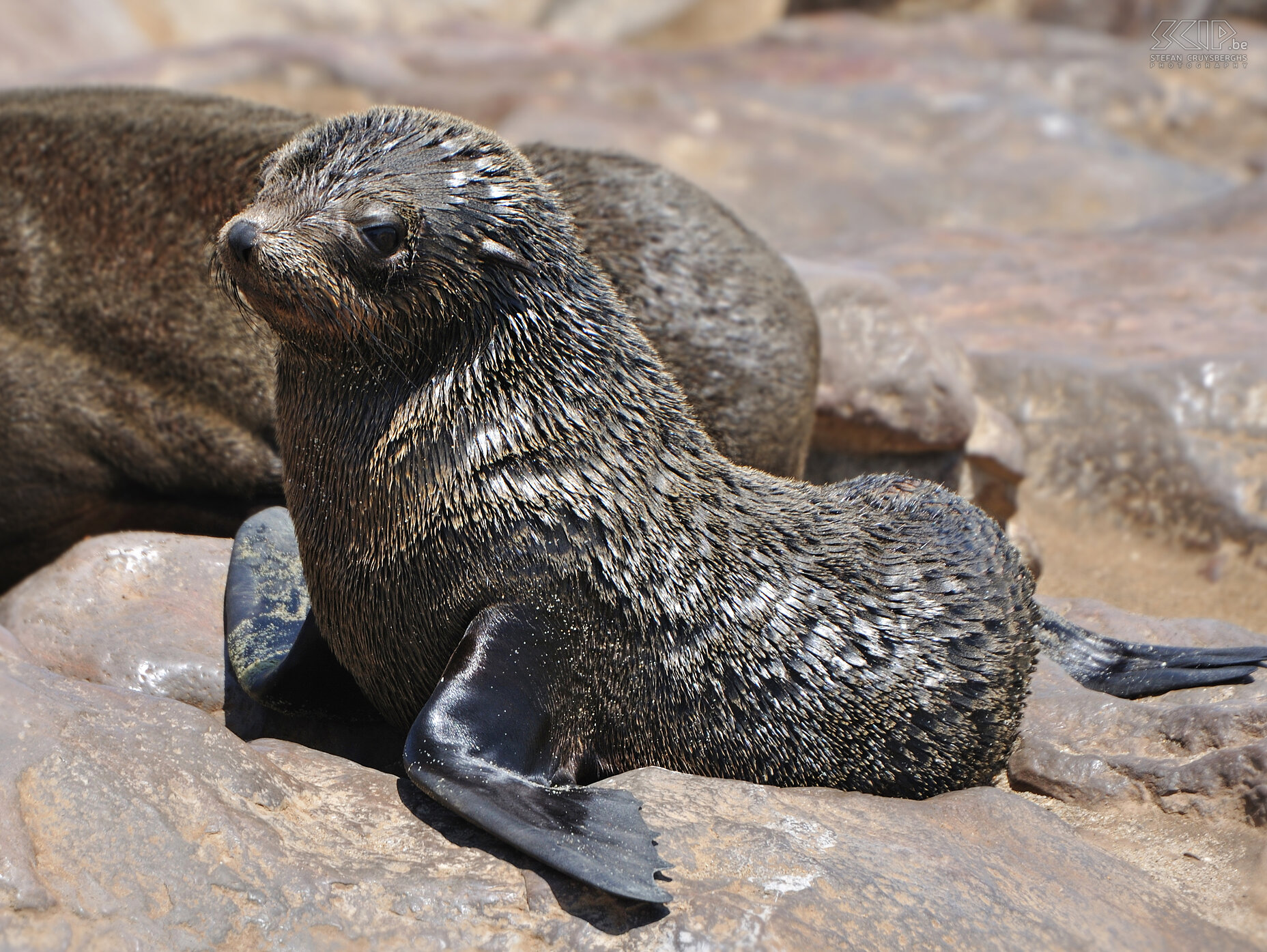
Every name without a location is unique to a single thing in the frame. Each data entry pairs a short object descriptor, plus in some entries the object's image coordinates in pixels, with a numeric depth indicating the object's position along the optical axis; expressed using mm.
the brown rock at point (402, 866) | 5039
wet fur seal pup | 6125
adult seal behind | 10266
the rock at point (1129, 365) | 13422
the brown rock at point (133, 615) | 7594
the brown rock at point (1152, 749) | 6910
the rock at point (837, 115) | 25187
